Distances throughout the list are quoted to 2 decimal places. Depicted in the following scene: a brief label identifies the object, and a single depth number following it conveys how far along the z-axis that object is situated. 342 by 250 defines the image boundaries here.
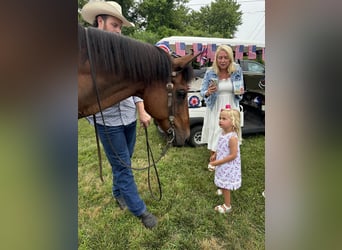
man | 1.20
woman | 1.41
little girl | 1.31
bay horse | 0.92
